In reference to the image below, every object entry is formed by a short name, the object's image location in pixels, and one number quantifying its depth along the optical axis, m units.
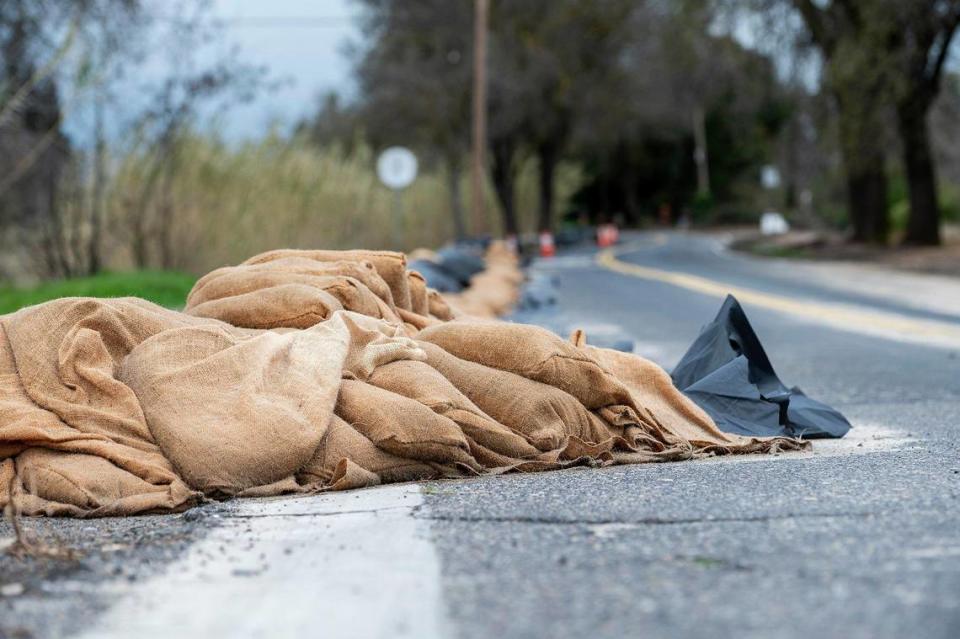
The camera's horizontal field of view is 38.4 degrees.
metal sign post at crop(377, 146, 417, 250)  22.31
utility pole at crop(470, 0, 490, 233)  33.91
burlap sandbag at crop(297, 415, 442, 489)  4.40
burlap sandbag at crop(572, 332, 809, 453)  5.07
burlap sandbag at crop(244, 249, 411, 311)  6.25
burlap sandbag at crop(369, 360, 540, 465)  4.66
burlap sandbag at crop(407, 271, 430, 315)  6.59
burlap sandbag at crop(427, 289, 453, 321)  6.88
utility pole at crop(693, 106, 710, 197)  77.44
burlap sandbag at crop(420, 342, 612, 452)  4.82
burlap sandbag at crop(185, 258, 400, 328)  5.39
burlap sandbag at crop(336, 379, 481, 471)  4.48
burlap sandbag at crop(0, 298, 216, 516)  4.07
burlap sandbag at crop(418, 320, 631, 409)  5.03
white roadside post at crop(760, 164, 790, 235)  51.12
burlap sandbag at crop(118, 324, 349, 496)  4.24
